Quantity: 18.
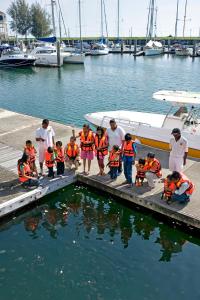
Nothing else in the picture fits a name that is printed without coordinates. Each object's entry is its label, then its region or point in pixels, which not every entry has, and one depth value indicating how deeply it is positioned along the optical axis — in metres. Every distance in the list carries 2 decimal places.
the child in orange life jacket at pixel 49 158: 8.45
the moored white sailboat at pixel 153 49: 69.00
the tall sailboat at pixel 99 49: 70.44
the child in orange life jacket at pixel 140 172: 8.08
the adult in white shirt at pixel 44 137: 8.65
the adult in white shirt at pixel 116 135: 8.55
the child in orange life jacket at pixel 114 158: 8.23
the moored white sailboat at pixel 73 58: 49.03
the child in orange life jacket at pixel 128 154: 8.08
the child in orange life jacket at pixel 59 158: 8.55
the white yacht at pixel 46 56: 47.25
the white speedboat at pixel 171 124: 10.44
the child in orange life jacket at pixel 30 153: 8.38
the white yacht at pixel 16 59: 45.69
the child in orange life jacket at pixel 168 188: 7.41
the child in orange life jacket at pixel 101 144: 8.41
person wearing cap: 7.76
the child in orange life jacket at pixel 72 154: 8.94
